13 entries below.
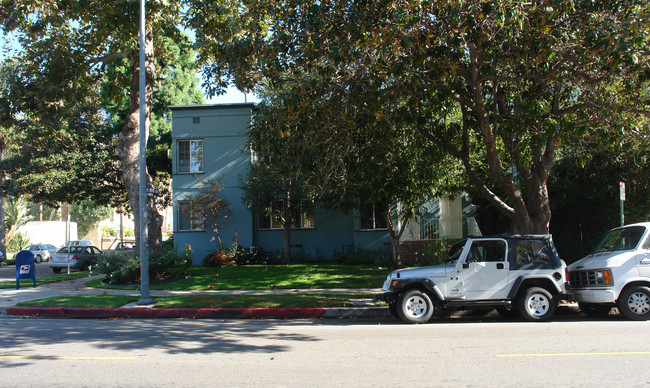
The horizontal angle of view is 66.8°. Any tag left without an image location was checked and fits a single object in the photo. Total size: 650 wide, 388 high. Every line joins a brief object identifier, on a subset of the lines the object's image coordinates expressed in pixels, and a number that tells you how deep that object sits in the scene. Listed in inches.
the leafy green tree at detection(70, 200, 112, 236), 2854.3
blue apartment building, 948.6
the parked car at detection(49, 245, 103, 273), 1000.2
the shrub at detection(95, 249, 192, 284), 672.4
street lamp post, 494.9
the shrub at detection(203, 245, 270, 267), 888.9
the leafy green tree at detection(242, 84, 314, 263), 454.6
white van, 384.8
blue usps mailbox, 642.8
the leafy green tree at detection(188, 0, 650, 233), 391.9
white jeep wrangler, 386.0
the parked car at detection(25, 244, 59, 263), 1545.3
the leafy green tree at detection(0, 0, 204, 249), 620.1
